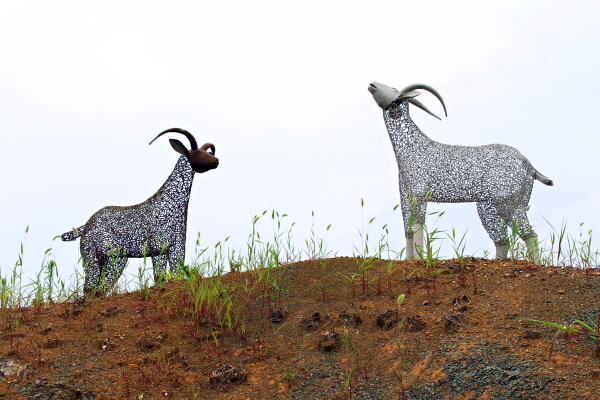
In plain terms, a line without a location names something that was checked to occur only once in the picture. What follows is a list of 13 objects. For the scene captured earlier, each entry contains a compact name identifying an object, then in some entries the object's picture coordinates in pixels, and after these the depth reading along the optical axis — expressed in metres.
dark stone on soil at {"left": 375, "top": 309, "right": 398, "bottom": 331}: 7.50
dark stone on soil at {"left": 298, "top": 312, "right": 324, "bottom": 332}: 7.90
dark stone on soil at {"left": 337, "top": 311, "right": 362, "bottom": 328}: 7.71
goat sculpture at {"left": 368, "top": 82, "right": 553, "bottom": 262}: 14.27
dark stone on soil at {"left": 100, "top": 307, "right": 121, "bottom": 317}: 9.05
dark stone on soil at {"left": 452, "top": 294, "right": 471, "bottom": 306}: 7.86
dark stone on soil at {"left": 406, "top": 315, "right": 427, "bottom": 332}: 7.32
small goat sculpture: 14.38
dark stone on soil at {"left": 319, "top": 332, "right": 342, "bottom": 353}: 7.23
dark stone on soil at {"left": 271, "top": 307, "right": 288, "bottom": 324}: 8.37
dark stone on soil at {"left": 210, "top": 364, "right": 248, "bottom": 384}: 6.86
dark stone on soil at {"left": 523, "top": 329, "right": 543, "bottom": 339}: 6.67
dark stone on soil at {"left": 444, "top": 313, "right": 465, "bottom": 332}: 7.12
